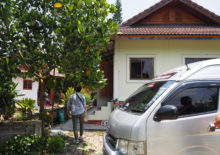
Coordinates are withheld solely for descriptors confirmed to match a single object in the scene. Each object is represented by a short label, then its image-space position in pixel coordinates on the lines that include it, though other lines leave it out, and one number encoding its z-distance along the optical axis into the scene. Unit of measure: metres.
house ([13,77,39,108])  15.53
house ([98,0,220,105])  8.83
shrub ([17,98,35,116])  6.90
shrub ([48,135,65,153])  5.07
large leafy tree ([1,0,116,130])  4.76
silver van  2.56
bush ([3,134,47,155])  4.75
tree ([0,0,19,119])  4.64
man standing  5.91
